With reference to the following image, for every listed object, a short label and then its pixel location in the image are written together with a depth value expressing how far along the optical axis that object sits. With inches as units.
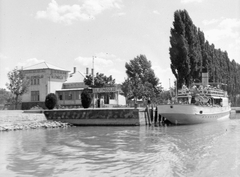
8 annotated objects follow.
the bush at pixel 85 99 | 1321.4
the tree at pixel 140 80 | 2266.2
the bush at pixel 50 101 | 1316.4
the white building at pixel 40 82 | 1964.8
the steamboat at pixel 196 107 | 1075.9
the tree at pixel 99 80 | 1892.2
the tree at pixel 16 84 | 1798.7
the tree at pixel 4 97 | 2208.2
